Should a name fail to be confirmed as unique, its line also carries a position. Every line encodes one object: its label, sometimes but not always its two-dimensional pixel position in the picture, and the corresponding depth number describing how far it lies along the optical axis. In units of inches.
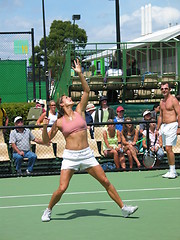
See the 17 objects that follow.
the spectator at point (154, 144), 514.0
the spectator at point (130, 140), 512.7
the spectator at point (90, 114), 531.5
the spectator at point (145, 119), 531.6
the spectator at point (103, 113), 556.7
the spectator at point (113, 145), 507.8
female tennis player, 295.9
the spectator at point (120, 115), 551.2
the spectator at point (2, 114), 573.2
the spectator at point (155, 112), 588.8
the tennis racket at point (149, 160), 494.0
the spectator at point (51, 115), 546.5
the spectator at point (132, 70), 677.3
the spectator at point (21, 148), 494.0
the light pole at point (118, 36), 696.4
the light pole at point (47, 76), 1055.7
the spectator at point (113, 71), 678.5
